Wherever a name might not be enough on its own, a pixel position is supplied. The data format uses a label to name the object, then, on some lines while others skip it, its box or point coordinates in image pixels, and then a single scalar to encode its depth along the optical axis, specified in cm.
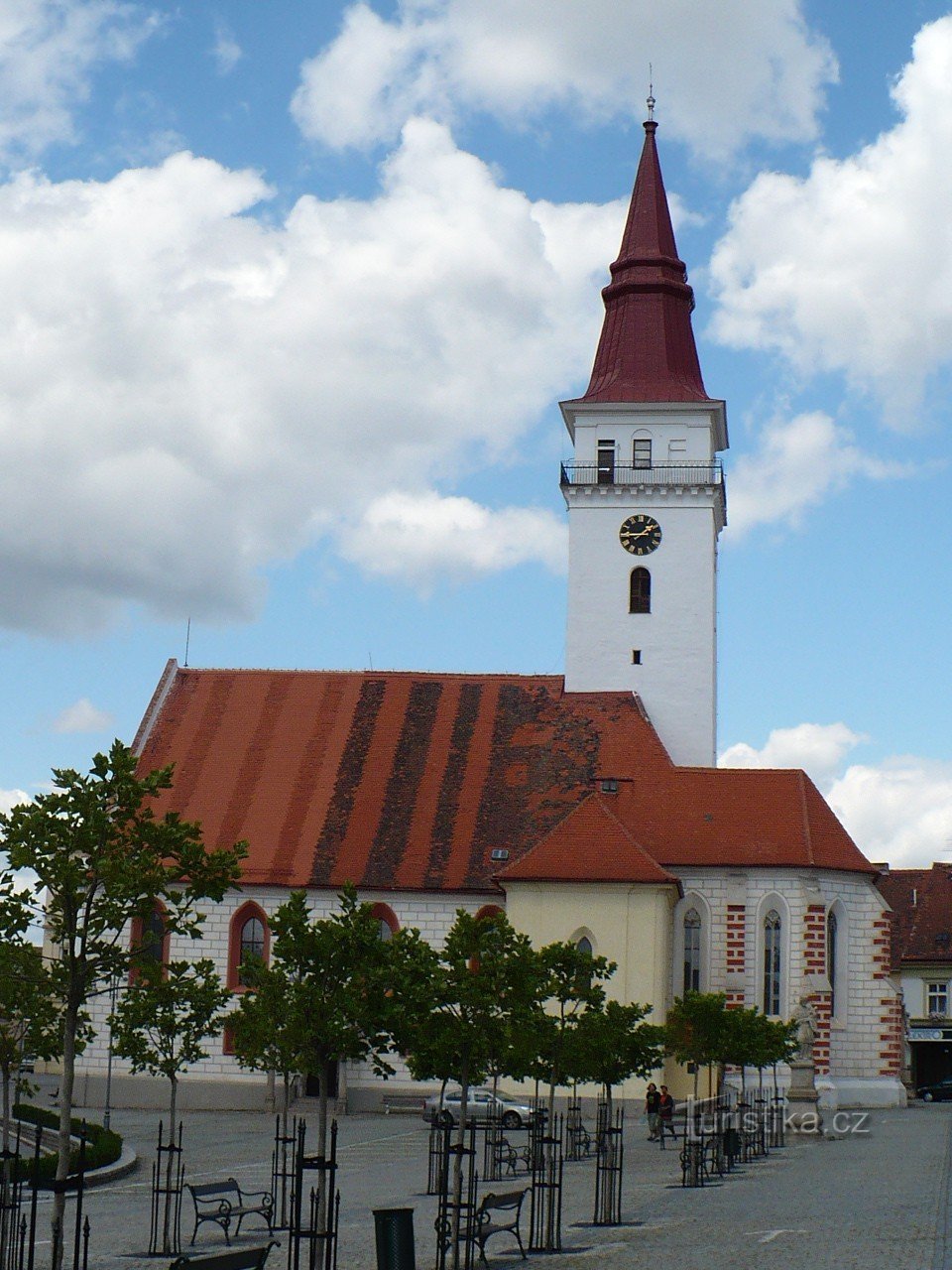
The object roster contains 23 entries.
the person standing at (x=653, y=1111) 4194
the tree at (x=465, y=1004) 2339
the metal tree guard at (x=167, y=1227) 2217
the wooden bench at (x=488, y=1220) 2048
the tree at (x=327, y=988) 2142
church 5097
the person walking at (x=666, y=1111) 4156
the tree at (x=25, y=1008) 2114
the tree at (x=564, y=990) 3191
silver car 4416
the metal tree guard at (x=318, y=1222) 1816
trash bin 1847
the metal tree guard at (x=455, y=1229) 1989
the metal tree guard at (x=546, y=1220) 2227
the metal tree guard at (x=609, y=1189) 2453
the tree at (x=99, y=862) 1916
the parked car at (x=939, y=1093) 6531
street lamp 4150
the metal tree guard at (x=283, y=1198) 2502
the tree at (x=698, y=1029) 4066
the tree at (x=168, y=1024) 2855
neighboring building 7775
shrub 2887
